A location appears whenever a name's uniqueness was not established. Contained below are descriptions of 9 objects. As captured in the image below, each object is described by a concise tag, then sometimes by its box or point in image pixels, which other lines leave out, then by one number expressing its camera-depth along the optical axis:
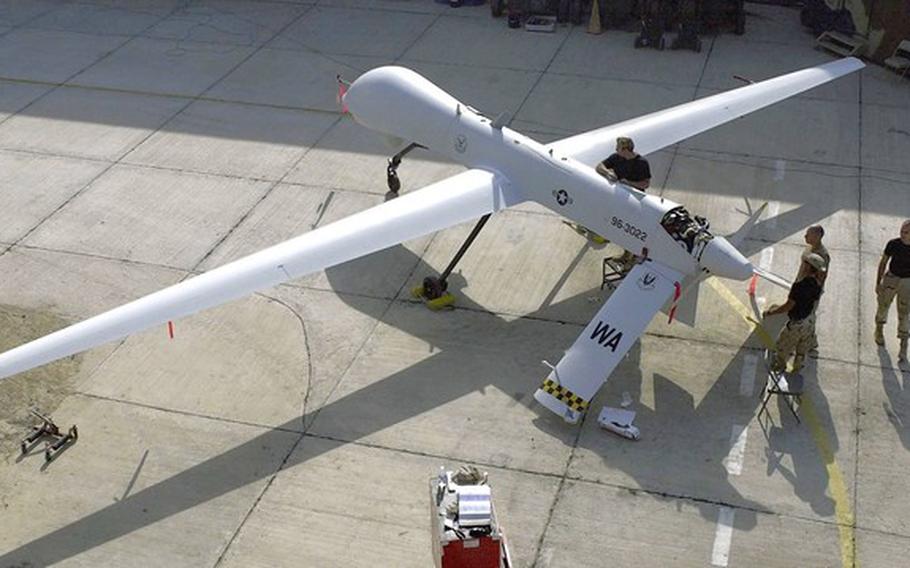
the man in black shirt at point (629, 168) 13.83
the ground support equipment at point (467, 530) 8.70
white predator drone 11.29
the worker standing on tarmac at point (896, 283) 12.47
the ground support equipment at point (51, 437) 11.88
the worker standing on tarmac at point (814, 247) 11.84
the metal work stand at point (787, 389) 12.10
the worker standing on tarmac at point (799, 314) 11.77
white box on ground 11.83
